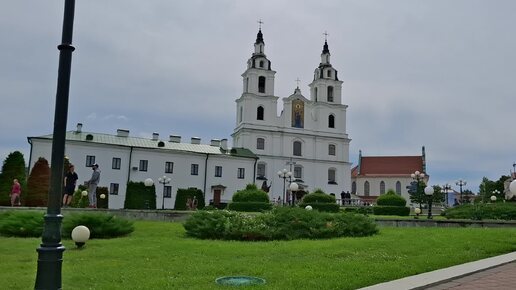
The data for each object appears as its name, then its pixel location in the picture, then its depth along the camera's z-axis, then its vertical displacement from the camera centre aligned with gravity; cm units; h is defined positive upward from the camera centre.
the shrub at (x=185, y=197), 3344 +40
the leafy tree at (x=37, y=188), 2381 +56
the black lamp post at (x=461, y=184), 4569 +243
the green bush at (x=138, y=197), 2773 +24
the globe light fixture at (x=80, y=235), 1186 -86
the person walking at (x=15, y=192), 2286 +28
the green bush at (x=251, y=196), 3338 +58
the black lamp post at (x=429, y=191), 2577 +96
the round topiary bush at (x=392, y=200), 3656 +60
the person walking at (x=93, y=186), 2061 +63
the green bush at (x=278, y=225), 1416 -60
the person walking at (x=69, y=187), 2034 +55
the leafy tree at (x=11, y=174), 2517 +130
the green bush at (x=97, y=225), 1398 -72
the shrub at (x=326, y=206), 3397 +1
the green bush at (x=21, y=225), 1489 -82
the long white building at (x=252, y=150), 5353 +652
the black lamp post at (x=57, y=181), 528 +20
